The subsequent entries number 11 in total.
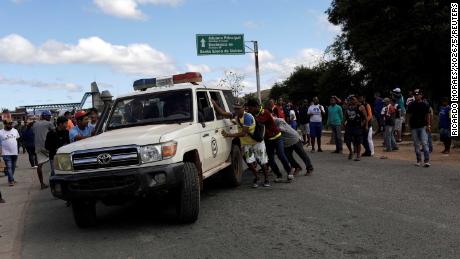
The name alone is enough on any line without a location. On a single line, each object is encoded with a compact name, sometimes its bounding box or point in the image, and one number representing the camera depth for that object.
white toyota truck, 6.16
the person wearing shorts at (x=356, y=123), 12.55
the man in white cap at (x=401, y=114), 15.09
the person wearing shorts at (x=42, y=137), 11.23
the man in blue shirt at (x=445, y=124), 12.77
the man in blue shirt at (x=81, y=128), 9.18
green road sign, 29.33
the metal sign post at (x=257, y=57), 28.67
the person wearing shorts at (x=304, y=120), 16.75
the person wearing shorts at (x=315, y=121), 15.04
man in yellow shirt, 8.85
